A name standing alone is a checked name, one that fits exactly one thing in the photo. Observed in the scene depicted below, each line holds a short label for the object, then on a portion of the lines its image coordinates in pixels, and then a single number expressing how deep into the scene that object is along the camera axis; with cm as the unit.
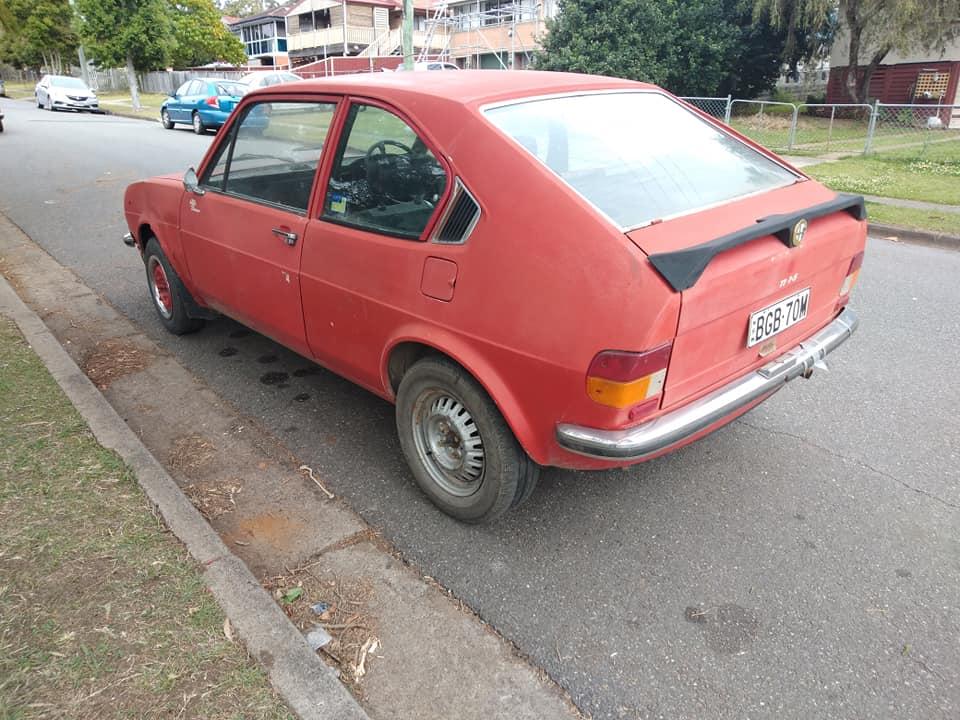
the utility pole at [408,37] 1714
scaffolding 3619
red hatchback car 243
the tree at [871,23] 1941
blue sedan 2012
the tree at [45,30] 4791
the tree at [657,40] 2177
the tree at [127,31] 2994
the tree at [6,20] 936
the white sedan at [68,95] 3084
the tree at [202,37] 4462
